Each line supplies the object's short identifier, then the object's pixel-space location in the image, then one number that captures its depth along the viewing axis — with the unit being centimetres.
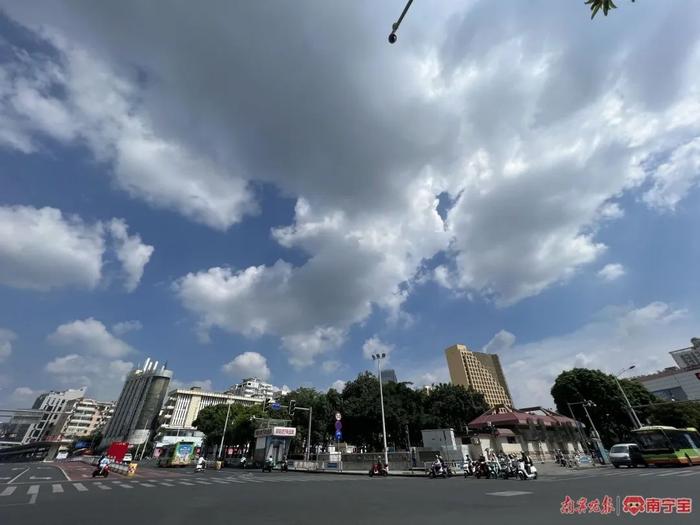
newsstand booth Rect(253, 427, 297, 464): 4041
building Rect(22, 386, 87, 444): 12212
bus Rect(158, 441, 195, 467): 4338
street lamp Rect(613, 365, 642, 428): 3560
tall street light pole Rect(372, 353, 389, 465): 3488
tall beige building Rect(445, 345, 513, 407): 12631
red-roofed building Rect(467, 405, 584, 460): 3400
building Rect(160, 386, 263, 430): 10088
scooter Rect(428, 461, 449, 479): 2367
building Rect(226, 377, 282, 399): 13486
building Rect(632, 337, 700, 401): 9338
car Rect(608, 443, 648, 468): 2761
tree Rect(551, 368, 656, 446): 4822
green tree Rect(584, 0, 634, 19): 424
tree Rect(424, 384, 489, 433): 5716
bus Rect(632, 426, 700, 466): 2442
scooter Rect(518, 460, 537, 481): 1983
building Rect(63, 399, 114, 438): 12781
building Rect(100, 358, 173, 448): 10238
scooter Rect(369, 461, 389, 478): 2759
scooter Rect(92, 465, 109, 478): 2511
